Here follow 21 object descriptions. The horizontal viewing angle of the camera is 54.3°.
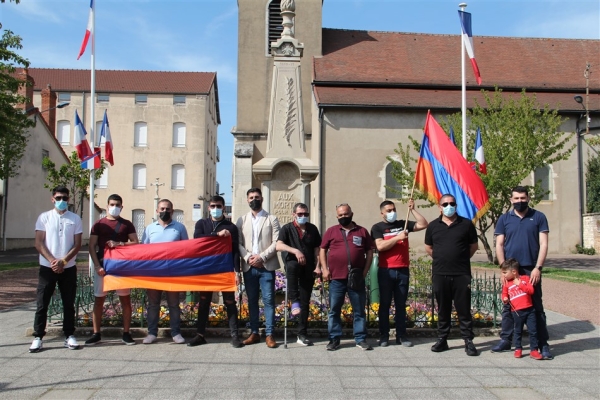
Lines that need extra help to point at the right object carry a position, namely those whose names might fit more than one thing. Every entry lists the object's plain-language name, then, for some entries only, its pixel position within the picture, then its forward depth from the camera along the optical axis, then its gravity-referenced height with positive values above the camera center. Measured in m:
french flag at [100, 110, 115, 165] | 17.50 +2.28
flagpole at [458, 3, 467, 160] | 14.24 +2.83
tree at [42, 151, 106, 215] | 31.78 +2.31
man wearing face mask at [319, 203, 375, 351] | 7.43 -0.64
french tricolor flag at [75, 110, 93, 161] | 16.44 +2.06
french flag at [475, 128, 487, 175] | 18.52 +2.14
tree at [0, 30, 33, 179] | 16.75 +3.84
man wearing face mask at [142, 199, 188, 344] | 7.73 -1.03
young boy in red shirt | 7.03 -0.97
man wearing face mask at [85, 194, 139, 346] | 7.66 -0.36
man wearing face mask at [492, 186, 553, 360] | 7.10 -0.32
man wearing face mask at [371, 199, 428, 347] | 7.64 -0.68
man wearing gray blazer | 7.59 -0.50
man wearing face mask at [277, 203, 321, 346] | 7.58 -0.55
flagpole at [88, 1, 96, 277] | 15.52 +3.21
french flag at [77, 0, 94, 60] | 15.11 +4.80
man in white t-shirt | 7.31 -0.52
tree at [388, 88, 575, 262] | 20.25 +2.77
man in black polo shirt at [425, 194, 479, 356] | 7.27 -0.62
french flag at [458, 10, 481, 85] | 14.13 +4.63
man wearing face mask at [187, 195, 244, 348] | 7.55 -0.52
